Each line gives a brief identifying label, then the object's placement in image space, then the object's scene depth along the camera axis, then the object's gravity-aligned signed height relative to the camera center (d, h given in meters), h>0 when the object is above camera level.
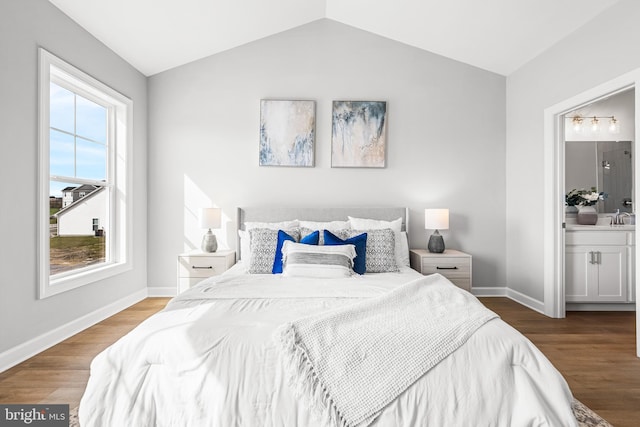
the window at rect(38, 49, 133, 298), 2.85 +0.34
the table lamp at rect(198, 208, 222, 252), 3.96 -0.10
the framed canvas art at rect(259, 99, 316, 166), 4.29 +0.97
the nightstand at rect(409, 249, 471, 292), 3.82 -0.55
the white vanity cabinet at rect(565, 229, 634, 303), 3.77 -0.54
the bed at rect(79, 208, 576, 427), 1.50 -0.68
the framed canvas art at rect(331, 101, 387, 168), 4.31 +0.95
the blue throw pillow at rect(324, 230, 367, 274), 3.19 -0.26
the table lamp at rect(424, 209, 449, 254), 4.00 -0.10
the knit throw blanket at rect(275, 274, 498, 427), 1.47 -0.60
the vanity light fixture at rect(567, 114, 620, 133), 4.38 +1.10
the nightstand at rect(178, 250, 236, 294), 3.78 -0.55
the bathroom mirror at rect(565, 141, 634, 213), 4.39 +0.54
